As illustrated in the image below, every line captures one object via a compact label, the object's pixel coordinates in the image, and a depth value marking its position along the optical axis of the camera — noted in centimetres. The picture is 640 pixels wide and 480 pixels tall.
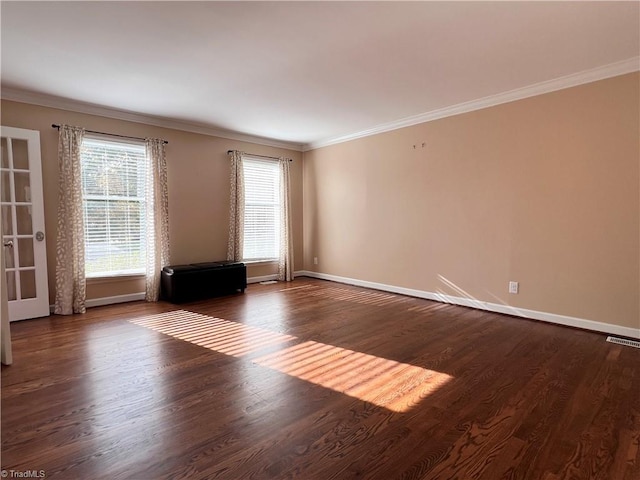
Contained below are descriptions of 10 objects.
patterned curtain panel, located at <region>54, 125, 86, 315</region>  425
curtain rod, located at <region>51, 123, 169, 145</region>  423
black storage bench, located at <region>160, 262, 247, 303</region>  490
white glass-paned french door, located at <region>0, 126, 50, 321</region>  397
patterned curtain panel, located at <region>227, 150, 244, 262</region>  584
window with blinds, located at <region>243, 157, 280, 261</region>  620
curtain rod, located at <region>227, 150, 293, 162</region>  582
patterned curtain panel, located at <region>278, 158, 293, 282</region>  652
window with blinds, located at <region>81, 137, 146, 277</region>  454
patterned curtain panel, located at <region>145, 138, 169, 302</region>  495
